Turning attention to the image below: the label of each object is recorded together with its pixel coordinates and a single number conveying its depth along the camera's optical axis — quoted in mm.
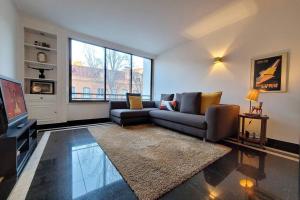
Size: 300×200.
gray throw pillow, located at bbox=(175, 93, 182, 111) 3708
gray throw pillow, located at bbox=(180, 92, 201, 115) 3107
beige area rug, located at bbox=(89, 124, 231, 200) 1292
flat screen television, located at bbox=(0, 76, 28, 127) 1500
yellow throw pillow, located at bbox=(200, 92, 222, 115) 2943
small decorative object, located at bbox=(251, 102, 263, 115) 2416
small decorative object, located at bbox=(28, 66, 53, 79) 3358
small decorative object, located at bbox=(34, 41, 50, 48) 3297
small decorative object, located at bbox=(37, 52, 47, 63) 3301
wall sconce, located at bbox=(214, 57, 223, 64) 3214
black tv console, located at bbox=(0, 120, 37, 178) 1290
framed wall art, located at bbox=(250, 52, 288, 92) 2348
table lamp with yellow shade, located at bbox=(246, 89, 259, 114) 2380
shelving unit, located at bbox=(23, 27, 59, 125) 3143
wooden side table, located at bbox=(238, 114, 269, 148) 2297
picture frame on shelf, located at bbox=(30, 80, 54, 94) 3271
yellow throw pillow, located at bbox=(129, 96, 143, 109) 3965
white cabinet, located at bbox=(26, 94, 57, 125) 3094
